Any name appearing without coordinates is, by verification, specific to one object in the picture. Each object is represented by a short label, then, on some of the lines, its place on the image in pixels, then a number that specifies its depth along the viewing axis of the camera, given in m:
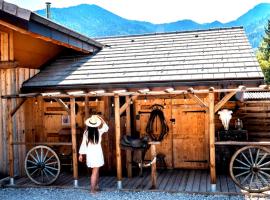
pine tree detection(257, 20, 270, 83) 31.75
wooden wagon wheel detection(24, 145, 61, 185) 8.71
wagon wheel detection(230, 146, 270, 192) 7.40
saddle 8.68
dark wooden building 8.45
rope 9.81
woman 7.93
